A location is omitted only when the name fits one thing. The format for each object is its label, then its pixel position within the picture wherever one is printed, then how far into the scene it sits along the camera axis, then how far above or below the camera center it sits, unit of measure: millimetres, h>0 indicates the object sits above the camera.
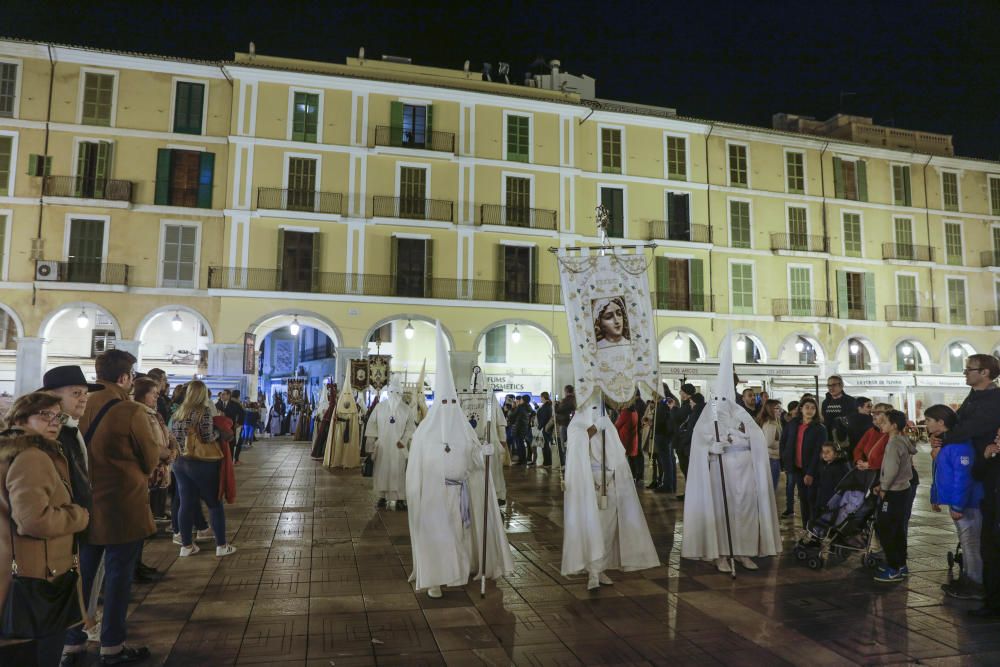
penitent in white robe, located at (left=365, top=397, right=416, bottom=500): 9375 -700
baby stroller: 6211 -1163
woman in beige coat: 2799 -487
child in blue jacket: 5176 -767
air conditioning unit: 20203 +3588
